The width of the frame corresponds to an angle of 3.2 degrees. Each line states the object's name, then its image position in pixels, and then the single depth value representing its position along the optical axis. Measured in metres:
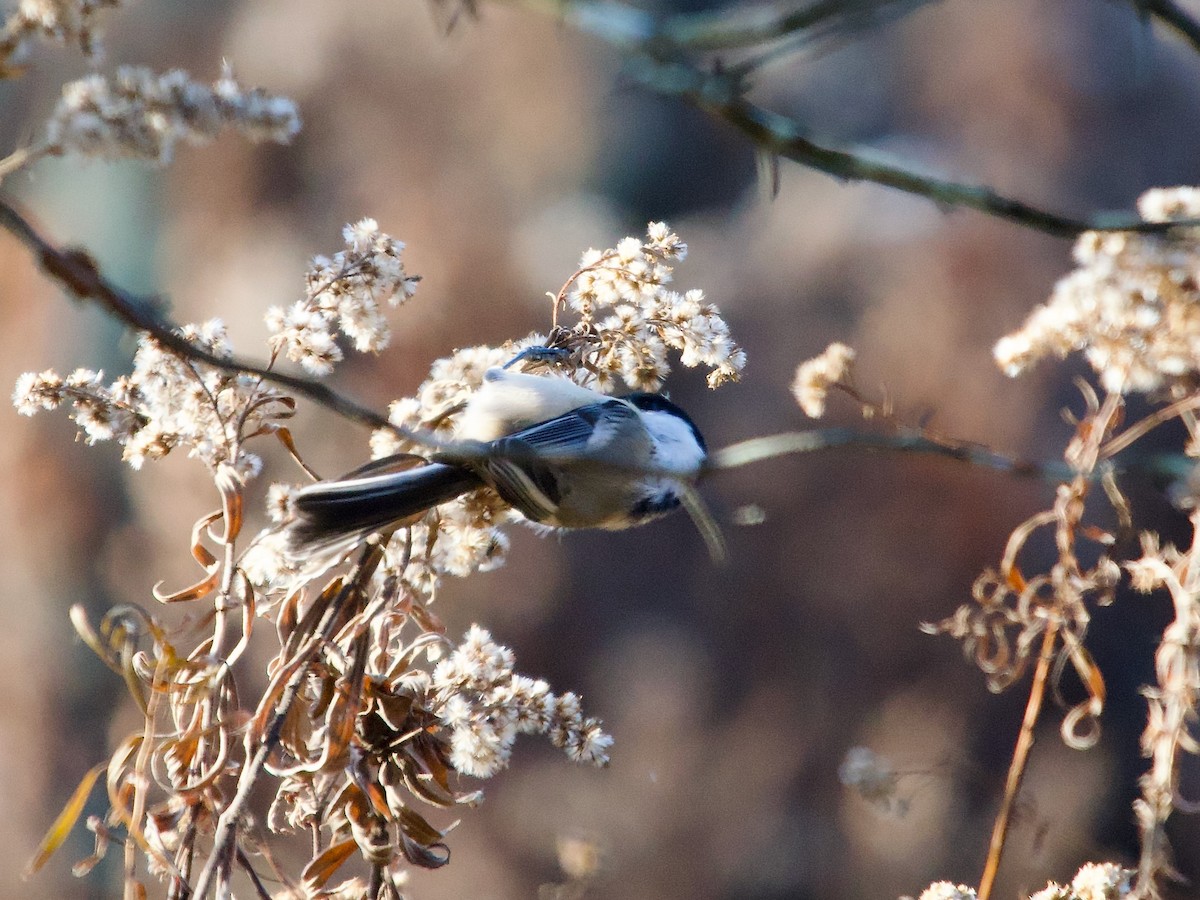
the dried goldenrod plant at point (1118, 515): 5.54
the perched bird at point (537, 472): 5.61
